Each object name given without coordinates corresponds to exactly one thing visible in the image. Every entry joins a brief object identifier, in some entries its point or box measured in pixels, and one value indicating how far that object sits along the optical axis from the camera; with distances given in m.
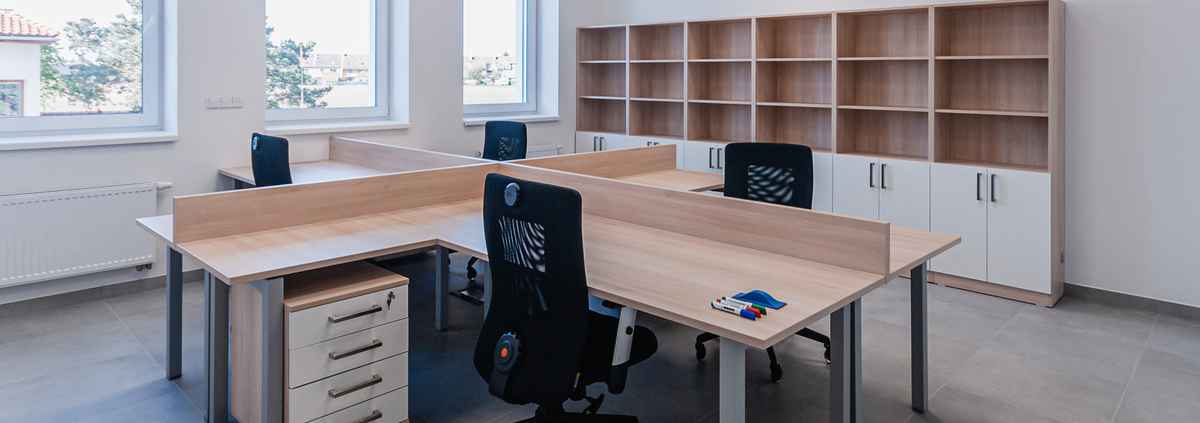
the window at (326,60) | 5.24
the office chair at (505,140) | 5.23
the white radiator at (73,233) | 3.98
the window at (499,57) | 6.47
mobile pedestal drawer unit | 2.42
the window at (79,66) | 4.18
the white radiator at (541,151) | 6.55
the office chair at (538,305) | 2.12
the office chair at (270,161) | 3.78
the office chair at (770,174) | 3.70
